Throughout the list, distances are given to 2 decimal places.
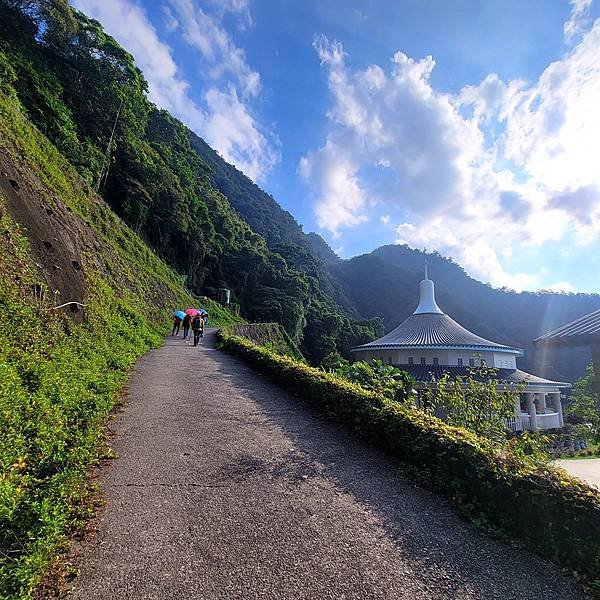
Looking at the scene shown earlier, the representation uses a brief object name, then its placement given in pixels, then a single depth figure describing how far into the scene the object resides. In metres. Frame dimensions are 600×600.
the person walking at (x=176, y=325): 18.38
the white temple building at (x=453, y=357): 23.17
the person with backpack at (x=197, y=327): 15.26
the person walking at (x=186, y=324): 16.58
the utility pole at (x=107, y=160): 23.31
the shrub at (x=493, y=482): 2.97
